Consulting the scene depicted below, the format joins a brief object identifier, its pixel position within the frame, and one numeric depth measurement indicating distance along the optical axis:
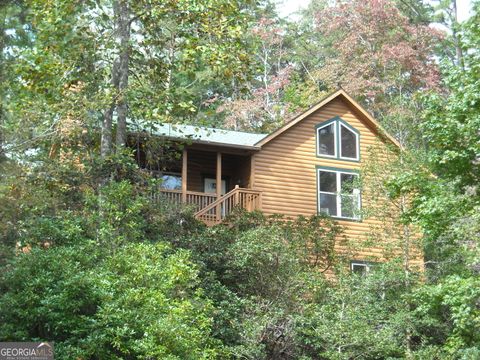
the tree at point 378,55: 31.98
